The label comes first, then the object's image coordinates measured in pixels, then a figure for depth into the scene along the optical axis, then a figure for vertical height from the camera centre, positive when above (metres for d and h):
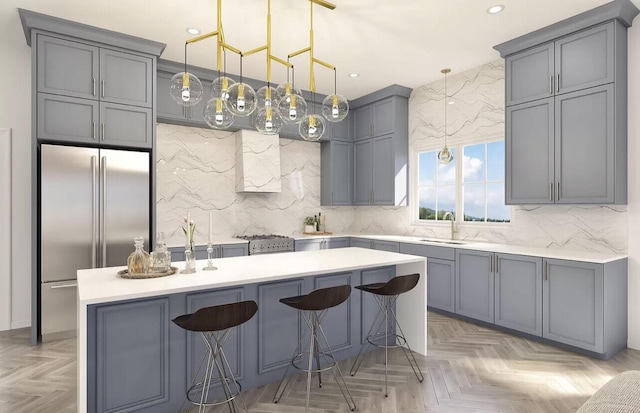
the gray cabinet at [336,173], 6.24 +0.57
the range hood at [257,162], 5.28 +0.64
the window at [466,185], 4.75 +0.31
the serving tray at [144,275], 2.41 -0.42
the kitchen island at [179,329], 2.19 -0.77
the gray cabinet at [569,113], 3.43 +0.90
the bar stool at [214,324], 2.05 -0.63
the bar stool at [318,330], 2.50 -0.88
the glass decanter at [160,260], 2.59 -0.35
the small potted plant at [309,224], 6.15 -0.26
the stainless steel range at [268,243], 5.01 -0.47
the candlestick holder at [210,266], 2.73 -0.42
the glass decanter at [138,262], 2.46 -0.34
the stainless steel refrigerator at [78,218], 3.64 -0.10
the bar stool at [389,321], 2.84 -1.04
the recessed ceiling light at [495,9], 3.34 +1.73
